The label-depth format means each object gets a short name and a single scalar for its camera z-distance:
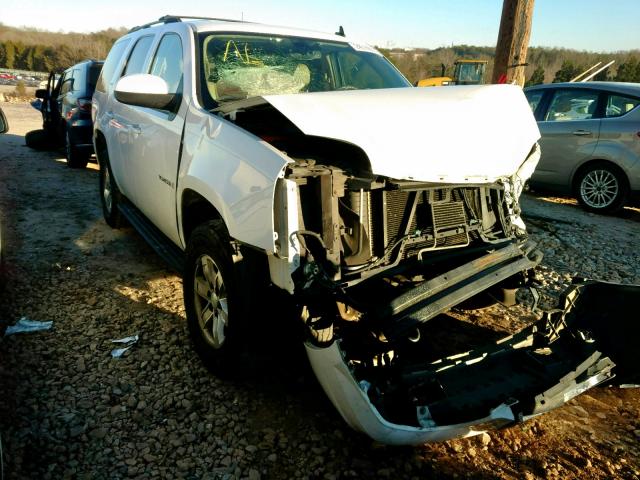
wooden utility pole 7.21
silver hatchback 6.70
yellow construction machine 19.51
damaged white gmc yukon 2.15
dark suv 8.71
